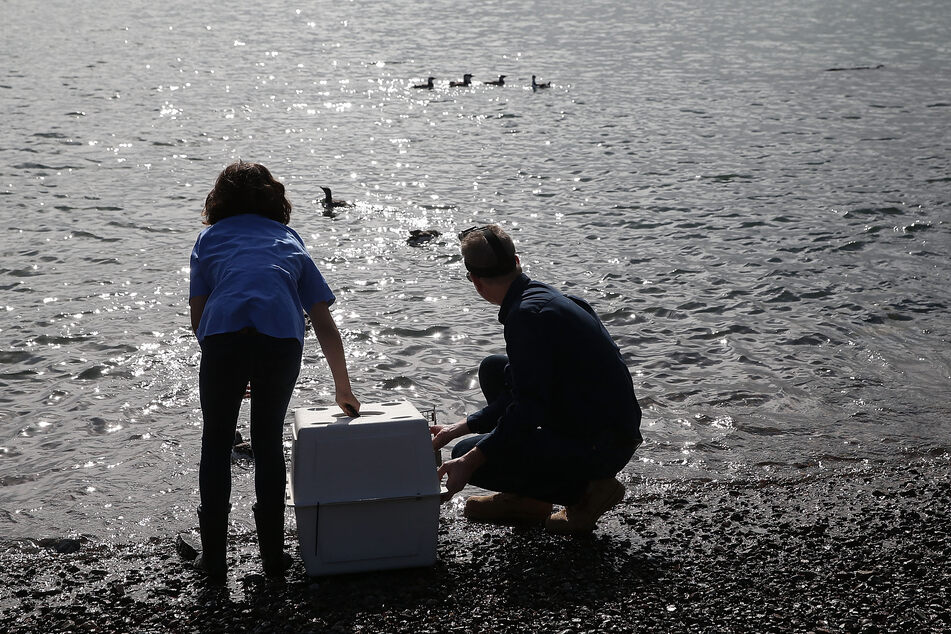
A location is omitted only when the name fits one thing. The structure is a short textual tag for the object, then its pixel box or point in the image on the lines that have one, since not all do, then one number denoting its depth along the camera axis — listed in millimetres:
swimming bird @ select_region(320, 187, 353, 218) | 14311
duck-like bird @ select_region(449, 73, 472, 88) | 26734
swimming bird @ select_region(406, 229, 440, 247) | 12594
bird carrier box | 4406
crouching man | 4625
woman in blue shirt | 4336
